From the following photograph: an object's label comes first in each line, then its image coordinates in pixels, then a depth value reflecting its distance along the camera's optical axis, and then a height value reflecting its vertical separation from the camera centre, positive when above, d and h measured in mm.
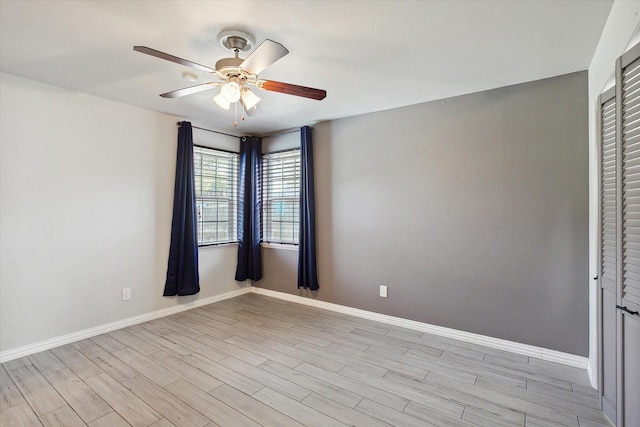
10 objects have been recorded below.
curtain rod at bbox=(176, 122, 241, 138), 3916 +1169
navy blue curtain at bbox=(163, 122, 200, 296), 3844 -158
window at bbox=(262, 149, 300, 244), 4484 +250
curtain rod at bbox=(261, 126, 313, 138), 4399 +1198
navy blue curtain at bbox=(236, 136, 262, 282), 4695 +56
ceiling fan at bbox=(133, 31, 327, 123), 1941 +946
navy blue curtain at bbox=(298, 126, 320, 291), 4102 -88
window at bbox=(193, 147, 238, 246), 4238 +271
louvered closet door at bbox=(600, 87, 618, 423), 1809 -240
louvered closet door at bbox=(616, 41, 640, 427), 1451 -147
